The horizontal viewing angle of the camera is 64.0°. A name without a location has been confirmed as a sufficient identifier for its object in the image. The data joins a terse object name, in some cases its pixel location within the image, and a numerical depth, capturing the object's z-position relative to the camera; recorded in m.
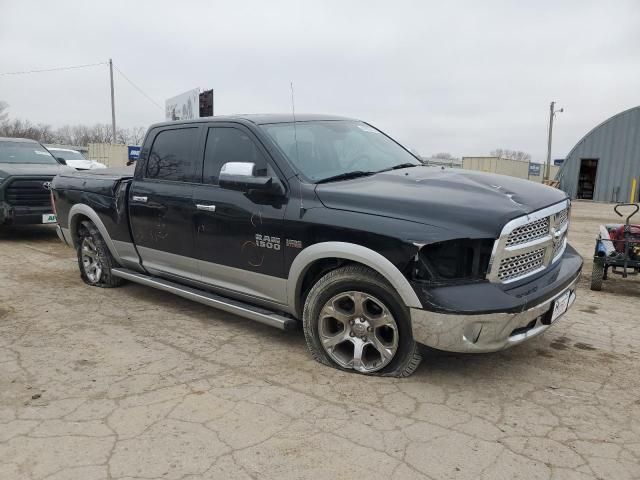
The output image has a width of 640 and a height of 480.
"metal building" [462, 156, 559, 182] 35.44
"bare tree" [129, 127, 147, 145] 65.15
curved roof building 24.17
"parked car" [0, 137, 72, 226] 8.69
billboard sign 17.58
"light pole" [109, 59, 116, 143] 35.85
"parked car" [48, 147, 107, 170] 16.61
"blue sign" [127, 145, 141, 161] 20.59
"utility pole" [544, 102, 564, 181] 38.75
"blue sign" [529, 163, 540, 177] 43.60
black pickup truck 3.06
